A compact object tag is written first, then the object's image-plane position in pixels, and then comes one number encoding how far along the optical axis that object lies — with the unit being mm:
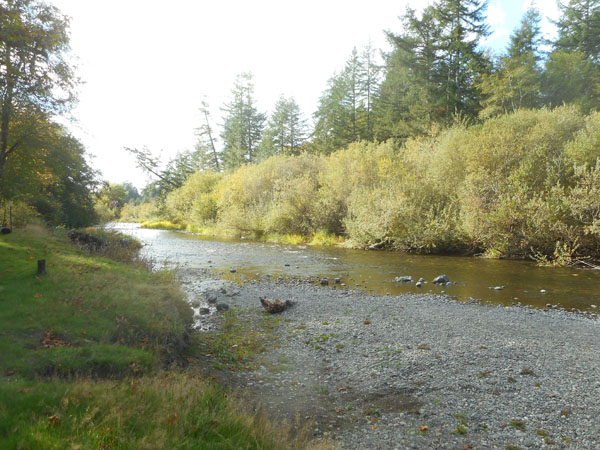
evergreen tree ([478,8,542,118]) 36188
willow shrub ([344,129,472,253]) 24344
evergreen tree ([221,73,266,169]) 66688
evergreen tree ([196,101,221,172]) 68812
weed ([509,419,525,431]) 5227
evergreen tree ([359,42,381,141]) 52112
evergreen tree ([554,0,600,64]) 43219
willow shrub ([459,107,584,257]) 19672
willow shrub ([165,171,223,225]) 50562
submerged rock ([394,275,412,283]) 16359
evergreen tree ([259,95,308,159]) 64125
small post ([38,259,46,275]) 9022
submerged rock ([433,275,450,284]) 15859
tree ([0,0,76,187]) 12828
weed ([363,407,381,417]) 5723
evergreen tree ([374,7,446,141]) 40188
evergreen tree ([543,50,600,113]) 39094
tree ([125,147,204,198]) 69125
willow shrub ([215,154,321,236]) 35406
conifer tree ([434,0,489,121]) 38062
